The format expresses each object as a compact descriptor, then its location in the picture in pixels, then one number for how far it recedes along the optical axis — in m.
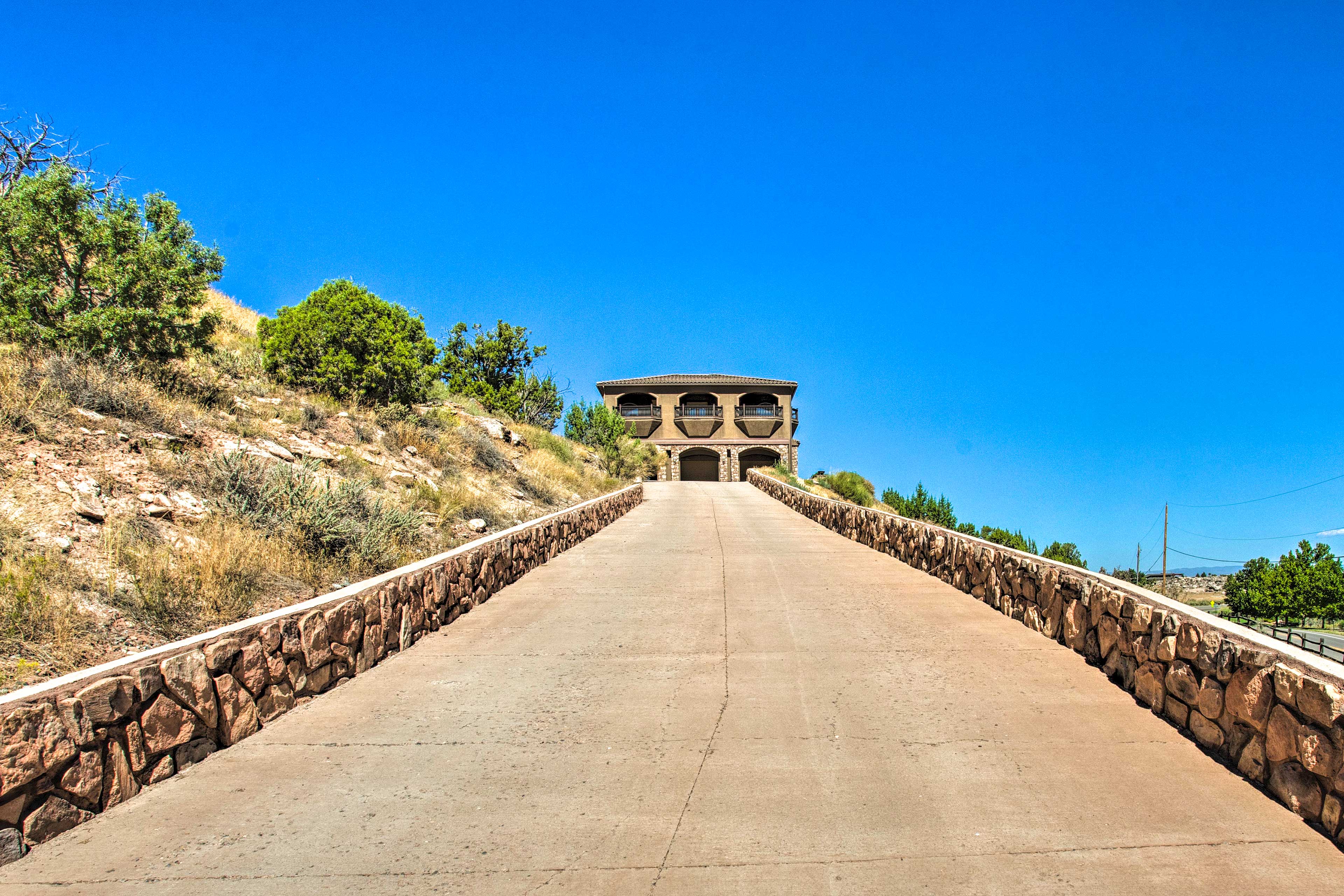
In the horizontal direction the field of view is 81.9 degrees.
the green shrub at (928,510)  31.88
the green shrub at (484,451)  21.16
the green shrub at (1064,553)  35.12
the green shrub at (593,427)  44.62
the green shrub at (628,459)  43.94
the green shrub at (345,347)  19.30
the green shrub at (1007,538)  30.92
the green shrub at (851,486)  43.59
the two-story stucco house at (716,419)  64.38
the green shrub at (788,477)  42.78
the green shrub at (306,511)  9.96
